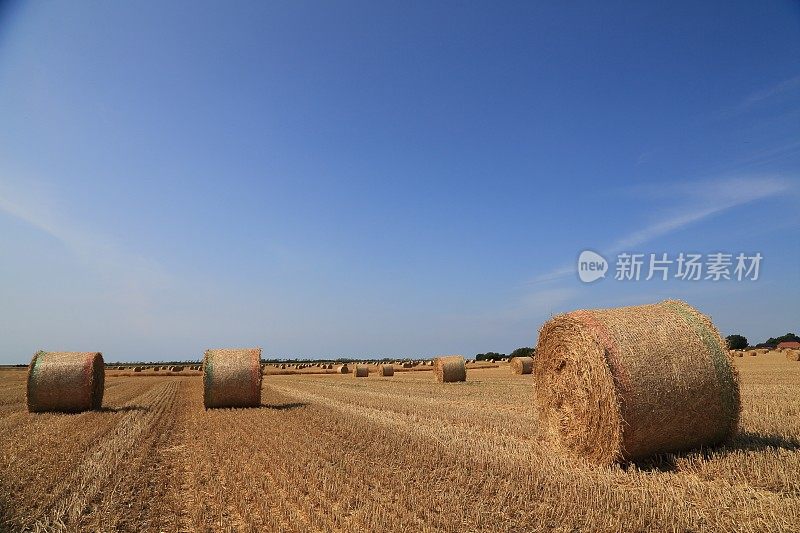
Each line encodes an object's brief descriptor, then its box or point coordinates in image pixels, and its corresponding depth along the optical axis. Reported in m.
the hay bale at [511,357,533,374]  29.14
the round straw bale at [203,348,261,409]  13.86
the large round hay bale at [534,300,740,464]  6.35
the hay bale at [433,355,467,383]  24.72
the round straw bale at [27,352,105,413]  13.33
